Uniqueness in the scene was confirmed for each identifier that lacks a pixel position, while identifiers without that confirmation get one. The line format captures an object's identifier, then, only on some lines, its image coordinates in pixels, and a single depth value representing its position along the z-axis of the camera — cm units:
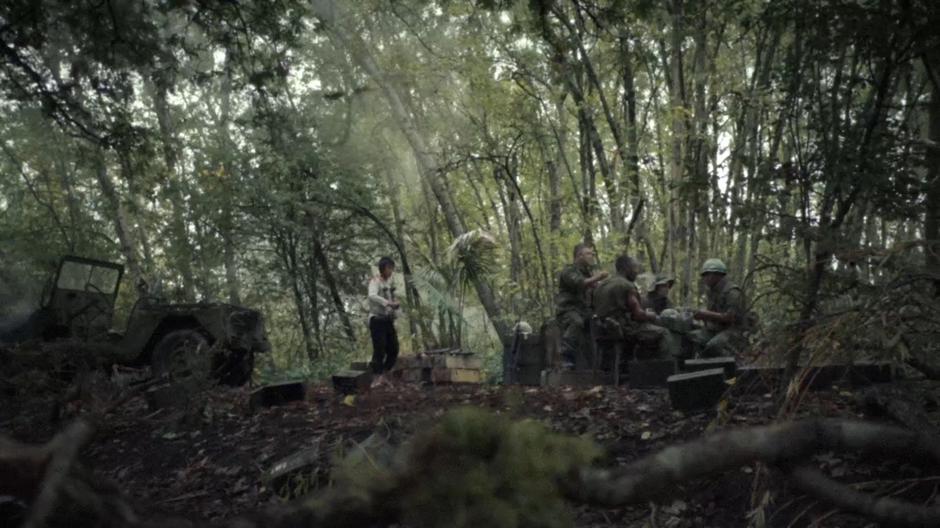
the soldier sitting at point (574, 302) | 933
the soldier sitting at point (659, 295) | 947
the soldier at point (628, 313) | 831
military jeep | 1102
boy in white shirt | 1070
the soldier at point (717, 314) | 793
